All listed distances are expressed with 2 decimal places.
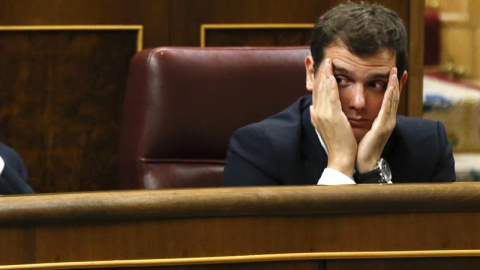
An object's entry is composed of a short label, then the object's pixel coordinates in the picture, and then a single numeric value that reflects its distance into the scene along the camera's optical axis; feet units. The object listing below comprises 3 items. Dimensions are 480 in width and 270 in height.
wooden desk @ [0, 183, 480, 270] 23.43
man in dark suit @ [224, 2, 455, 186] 25.50
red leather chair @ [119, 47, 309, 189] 26.30
